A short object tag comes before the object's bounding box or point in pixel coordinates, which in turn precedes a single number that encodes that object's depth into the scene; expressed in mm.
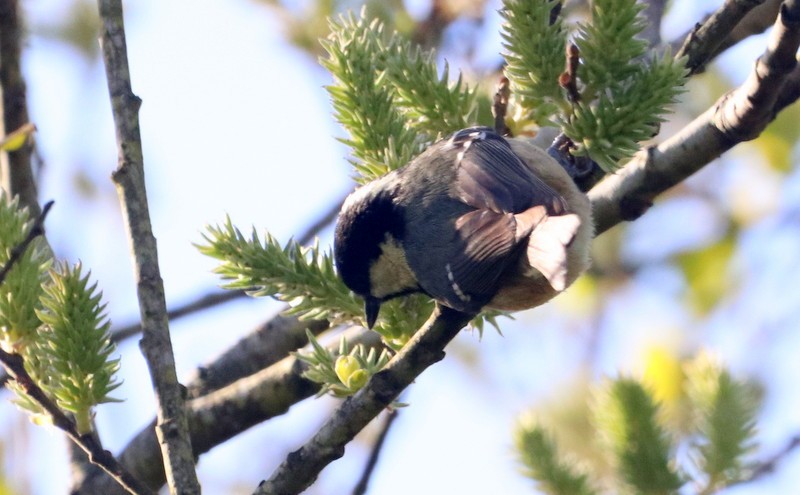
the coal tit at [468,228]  3930
